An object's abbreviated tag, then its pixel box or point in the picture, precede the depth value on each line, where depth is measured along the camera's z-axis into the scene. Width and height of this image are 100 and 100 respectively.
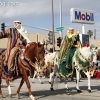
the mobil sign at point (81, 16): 36.84
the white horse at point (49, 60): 19.01
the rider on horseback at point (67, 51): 15.50
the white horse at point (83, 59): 15.51
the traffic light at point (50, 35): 34.41
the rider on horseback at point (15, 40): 13.62
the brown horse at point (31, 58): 12.96
